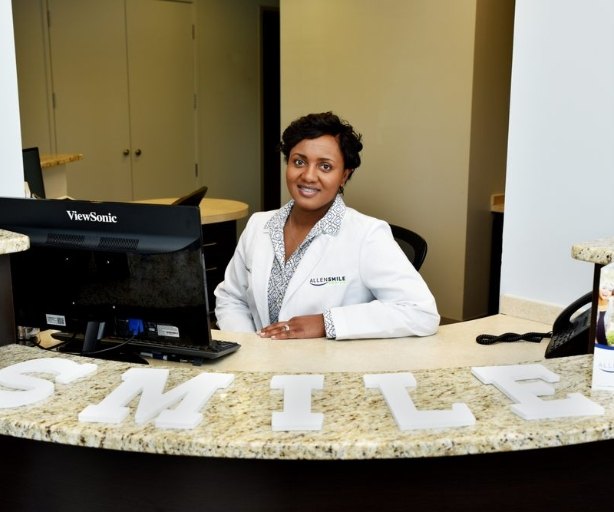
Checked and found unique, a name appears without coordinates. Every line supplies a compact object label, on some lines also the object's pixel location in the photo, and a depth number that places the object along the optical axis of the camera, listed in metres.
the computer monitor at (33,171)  3.87
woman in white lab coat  2.29
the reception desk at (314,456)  1.16
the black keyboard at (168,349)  1.97
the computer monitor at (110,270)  1.81
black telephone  1.84
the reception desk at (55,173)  5.05
